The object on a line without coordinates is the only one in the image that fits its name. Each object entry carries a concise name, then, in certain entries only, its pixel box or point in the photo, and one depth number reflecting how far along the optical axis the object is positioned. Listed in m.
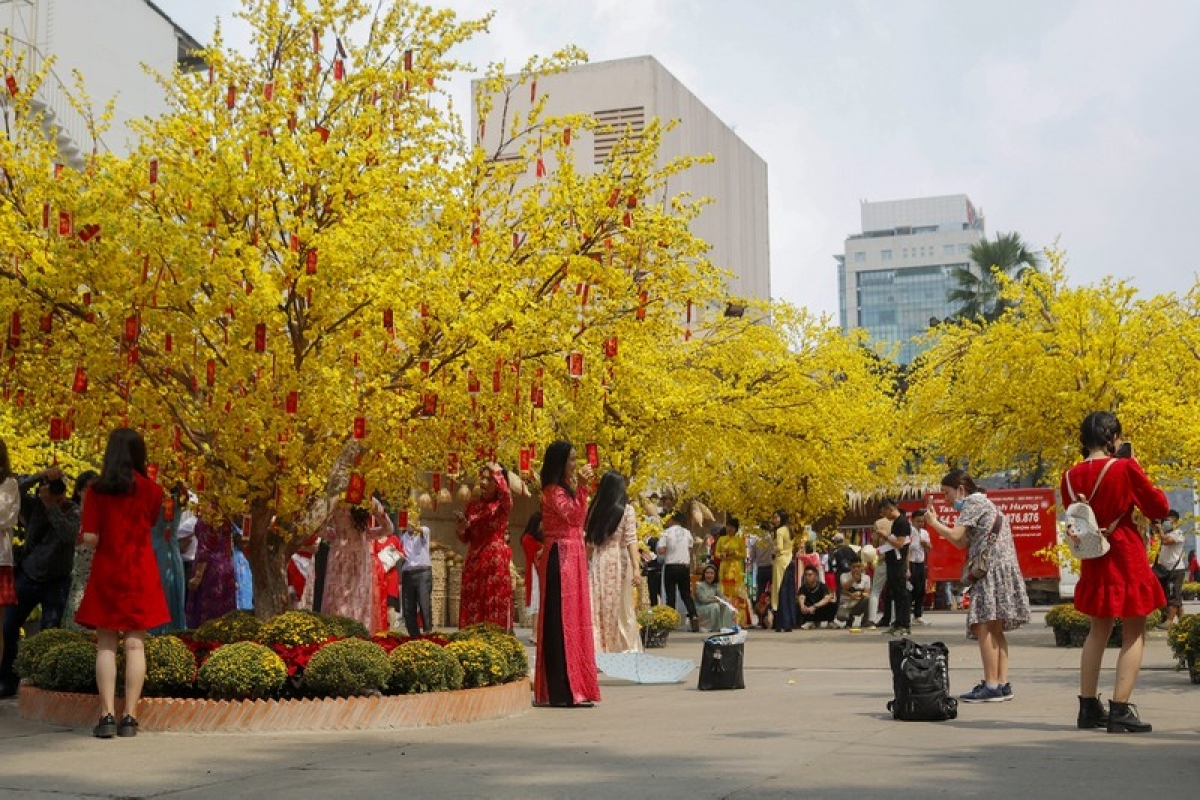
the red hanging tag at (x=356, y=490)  10.25
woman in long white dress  13.77
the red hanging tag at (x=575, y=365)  11.08
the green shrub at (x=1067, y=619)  16.47
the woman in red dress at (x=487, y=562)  13.25
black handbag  11.82
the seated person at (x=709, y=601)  20.61
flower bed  8.77
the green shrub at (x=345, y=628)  10.22
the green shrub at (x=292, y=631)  9.70
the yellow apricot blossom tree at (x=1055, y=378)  17.69
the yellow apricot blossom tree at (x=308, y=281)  9.38
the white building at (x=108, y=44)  30.00
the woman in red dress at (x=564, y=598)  10.37
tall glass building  198.12
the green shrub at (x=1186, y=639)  11.42
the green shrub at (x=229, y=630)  9.84
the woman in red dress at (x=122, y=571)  8.62
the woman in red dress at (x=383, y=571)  12.99
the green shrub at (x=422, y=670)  9.30
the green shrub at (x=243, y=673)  8.81
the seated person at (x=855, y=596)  23.78
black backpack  9.21
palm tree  54.06
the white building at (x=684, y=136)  51.00
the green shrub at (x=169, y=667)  8.99
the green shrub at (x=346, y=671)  8.95
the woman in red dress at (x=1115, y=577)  8.42
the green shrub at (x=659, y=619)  17.83
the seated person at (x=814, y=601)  23.73
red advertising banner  28.16
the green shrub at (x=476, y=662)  9.79
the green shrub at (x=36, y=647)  9.73
